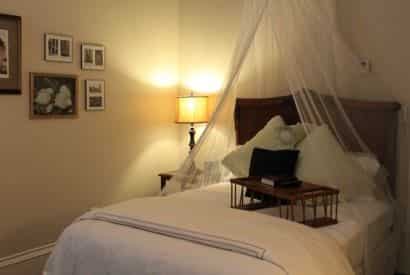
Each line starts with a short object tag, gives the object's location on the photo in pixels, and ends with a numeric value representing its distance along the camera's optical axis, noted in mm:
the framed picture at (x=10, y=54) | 3546
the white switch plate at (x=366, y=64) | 3711
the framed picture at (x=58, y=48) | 3855
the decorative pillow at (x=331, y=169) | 3295
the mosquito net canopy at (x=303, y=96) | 3365
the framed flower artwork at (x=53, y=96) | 3785
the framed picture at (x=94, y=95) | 4211
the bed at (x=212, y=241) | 2236
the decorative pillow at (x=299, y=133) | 3665
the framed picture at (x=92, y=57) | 4156
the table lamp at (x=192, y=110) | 4648
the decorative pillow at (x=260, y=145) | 3658
